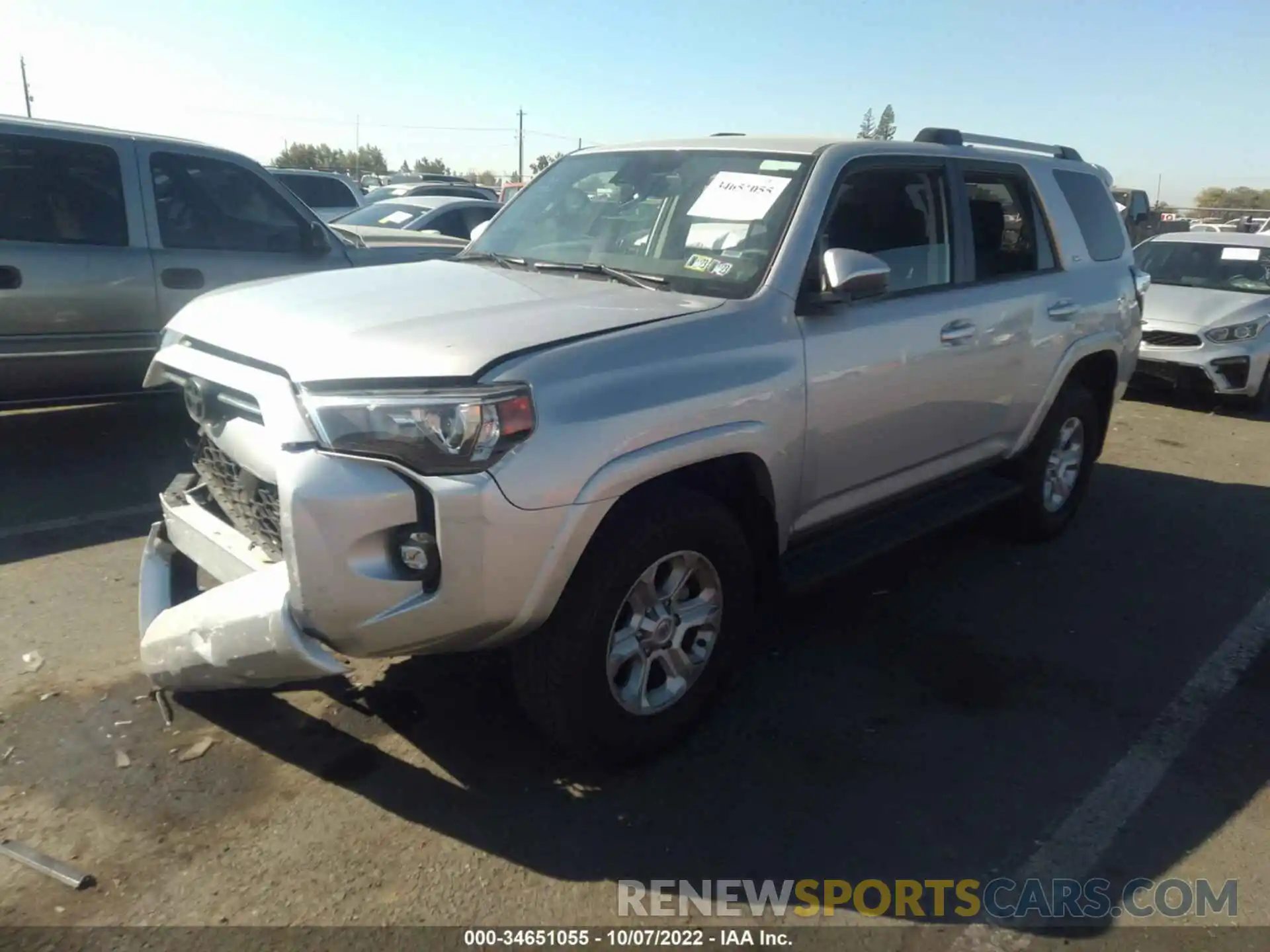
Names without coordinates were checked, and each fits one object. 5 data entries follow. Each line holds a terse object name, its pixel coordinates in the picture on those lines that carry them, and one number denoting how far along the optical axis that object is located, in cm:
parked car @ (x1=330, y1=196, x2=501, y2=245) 1150
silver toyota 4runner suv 255
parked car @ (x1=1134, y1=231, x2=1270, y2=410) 909
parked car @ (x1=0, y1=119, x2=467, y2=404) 554
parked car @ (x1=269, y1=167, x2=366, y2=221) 1508
